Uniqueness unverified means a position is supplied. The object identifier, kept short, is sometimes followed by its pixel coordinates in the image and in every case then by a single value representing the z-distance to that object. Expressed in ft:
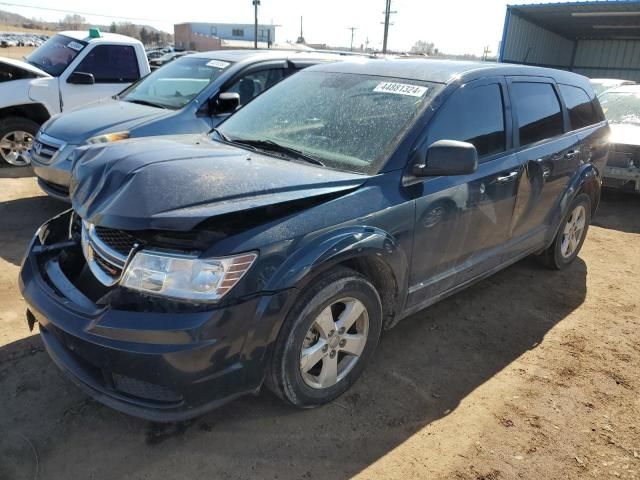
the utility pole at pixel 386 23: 138.06
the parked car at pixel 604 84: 30.87
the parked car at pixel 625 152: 23.48
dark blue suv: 7.34
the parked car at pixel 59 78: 23.97
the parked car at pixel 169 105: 17.43
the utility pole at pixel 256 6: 167.73
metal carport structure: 56.24
